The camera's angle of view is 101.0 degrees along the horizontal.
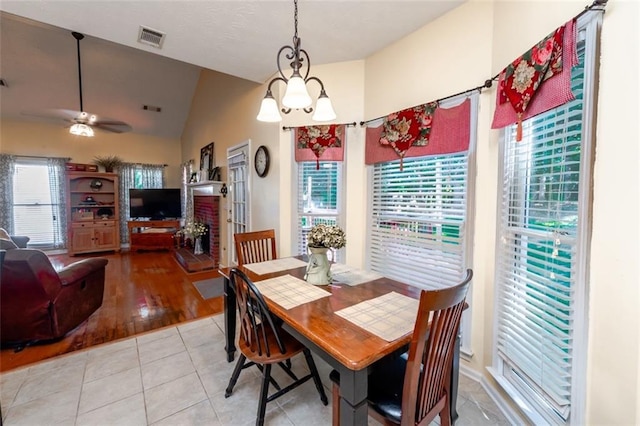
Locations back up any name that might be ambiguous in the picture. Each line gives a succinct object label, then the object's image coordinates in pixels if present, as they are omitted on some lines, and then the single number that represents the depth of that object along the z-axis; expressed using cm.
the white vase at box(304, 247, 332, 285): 171
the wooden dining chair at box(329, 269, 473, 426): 92
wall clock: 319
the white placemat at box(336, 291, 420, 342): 114
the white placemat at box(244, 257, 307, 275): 201
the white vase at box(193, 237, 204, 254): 524
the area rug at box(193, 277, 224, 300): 352
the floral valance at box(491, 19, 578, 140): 112
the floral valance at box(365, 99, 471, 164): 185
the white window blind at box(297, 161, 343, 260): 286
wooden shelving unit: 567
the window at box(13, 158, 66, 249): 544
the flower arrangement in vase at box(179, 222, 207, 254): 521
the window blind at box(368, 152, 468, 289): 196
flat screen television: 623
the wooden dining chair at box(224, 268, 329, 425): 137
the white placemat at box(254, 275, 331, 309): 145
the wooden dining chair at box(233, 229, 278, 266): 233
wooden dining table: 98
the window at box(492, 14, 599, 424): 112
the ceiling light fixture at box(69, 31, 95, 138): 392
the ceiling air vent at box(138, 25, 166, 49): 217
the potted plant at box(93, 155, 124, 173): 607
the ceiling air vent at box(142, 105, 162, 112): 590
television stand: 609
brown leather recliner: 203
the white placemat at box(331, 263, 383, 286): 177
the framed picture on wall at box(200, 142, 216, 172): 513
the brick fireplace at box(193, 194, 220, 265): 484
